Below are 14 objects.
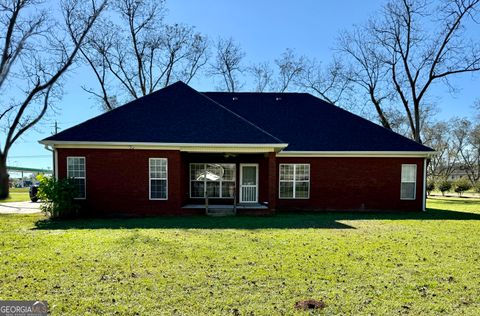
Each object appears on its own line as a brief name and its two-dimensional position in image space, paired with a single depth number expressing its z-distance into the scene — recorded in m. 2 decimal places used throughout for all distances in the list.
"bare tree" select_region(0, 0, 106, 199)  25.50
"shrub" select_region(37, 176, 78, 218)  12.20
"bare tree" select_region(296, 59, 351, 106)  31.61
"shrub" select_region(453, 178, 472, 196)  34.88
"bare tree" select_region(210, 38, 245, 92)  34.19
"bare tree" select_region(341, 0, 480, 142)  25.50
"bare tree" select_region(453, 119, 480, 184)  51.82
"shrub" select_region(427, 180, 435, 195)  37.06
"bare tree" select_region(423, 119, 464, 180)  50.56
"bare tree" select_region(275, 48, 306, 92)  33.56
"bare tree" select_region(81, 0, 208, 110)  29.03
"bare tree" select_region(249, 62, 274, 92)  34.31
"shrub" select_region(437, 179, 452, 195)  35.93
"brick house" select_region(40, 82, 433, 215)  13.23
